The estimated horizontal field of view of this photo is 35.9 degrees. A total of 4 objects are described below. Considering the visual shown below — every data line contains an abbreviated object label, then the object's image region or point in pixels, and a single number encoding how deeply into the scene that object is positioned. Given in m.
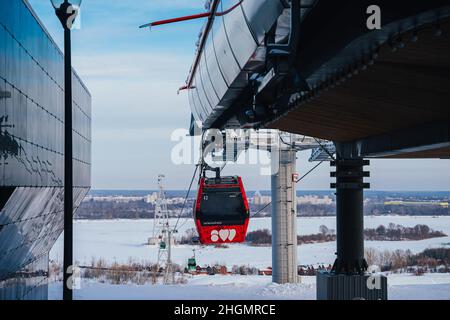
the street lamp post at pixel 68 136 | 10.48
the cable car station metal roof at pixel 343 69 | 8.02
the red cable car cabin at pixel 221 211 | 20.64
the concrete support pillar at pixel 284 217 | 46.97
